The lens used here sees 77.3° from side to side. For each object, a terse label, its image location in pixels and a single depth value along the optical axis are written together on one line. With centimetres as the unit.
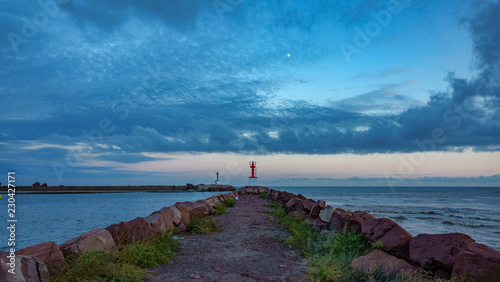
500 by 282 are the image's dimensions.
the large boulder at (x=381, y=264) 492
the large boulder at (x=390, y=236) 549
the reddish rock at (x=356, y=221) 720
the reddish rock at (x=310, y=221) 935
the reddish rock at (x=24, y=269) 356
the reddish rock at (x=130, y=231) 624
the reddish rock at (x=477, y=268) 387
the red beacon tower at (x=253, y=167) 4024
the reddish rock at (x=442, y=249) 455
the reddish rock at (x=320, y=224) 863
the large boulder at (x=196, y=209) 1064
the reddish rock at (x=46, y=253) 446
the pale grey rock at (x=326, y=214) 904
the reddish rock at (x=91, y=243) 496
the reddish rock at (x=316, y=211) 1030
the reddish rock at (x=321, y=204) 1052
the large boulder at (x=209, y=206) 1255
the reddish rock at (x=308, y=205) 1195
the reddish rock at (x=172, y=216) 832
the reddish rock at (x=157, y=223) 712
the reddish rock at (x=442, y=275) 461
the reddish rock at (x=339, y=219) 801
